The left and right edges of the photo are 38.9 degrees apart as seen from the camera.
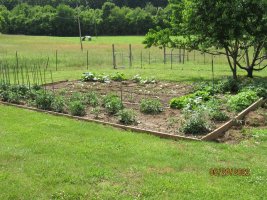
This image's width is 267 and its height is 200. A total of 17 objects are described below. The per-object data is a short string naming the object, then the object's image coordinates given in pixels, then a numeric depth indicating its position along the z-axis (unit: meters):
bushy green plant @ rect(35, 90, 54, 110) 11.45
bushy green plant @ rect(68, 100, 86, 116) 10.45
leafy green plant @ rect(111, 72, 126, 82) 17.34
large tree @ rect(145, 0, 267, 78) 15.71
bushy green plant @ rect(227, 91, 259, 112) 10.41
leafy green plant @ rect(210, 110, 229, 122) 9.45
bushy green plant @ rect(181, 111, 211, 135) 8.52
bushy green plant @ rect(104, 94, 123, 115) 10.43
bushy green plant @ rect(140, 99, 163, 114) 10.59
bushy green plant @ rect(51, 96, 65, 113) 11.04
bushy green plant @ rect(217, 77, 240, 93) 13.43
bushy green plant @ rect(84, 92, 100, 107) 11.48
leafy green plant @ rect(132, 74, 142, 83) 16.89
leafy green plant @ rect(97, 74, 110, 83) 16.58
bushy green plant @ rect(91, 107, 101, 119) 10.22
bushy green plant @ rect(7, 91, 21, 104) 12.66
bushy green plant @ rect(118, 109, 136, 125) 9.48
